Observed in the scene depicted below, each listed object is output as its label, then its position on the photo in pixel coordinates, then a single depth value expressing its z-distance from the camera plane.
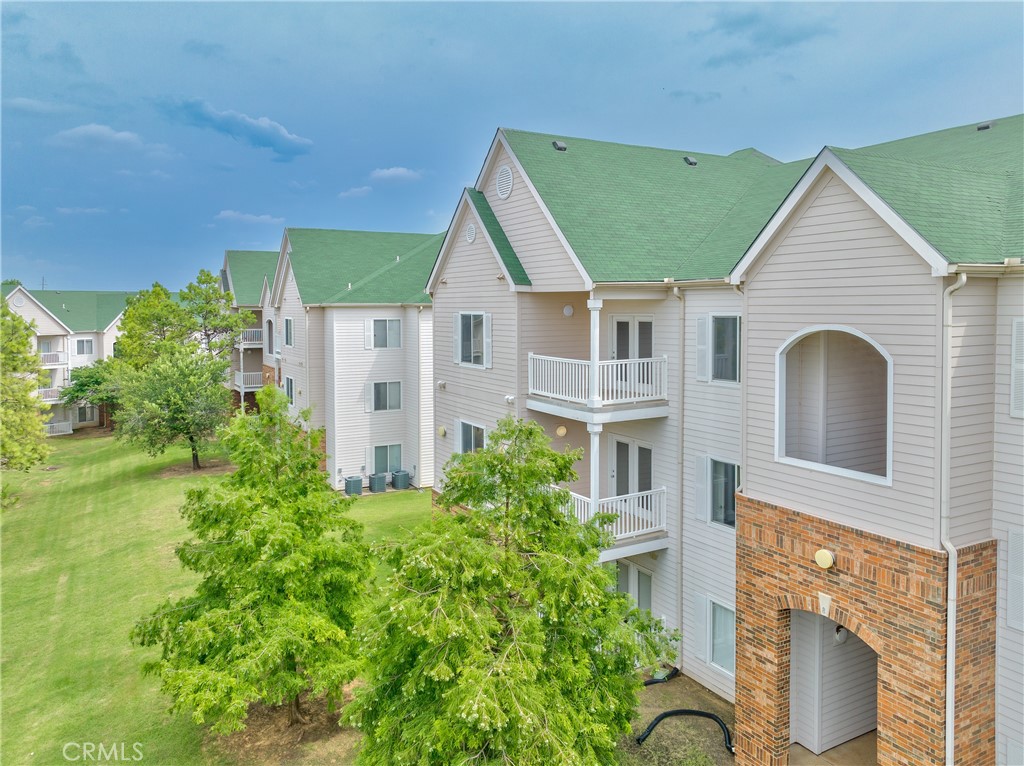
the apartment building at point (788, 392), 9.17
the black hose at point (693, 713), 12.40
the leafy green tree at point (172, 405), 33.31
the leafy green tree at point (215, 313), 42.19
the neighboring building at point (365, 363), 30.45
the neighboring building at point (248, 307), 43.53
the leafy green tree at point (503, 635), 7.57
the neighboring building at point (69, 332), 48.72
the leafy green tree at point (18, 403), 25.69
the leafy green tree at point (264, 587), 10.80
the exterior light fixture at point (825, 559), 10.19
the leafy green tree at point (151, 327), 44.53
